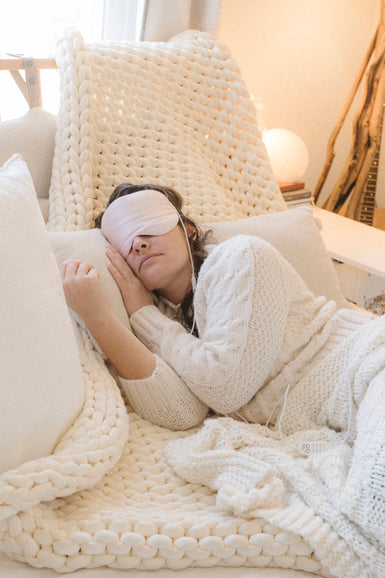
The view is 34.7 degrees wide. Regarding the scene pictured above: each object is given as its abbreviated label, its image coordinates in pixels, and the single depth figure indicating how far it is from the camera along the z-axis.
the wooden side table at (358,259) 1.77
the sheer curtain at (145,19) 1.78
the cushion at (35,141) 1.33
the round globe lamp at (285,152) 2.02
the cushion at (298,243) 1.36
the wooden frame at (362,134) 2.26
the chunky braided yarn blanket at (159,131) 1.35
